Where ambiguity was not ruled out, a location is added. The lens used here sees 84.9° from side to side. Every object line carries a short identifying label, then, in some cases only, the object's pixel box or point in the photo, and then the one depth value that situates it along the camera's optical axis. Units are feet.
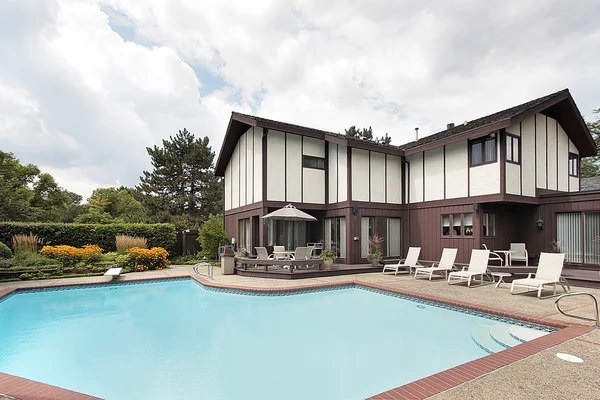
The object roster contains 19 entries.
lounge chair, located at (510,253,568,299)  26.66
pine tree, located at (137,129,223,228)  92.07
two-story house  39.22
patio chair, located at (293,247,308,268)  39.55
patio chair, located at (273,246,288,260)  42.34
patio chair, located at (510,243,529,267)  39.65
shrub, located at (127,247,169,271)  46.63
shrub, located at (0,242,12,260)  41.99
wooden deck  38.19
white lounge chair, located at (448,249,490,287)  32.45
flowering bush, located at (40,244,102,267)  44.68
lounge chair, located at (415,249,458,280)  37.13
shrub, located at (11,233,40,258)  43.70
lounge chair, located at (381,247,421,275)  41.04
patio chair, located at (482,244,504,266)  38.01
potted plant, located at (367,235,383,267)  44.21
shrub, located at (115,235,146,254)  50.70
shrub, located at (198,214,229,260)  54.54
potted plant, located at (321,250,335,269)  41.09
